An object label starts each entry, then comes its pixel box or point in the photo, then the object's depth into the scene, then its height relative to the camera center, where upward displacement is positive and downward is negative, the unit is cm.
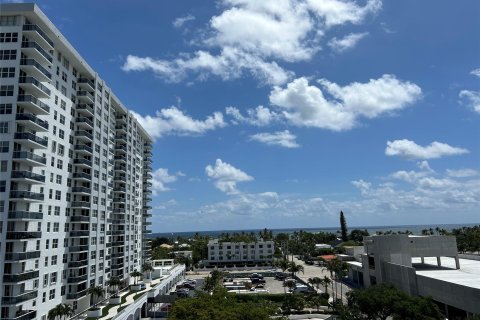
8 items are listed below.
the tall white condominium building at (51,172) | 5081 +968
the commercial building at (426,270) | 5700 -904
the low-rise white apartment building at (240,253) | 16638 -1016
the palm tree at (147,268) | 10762 -990
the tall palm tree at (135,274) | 9210 -998
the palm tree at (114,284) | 7617 -996
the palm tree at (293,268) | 11418 -1200
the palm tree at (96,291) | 6650 -967
